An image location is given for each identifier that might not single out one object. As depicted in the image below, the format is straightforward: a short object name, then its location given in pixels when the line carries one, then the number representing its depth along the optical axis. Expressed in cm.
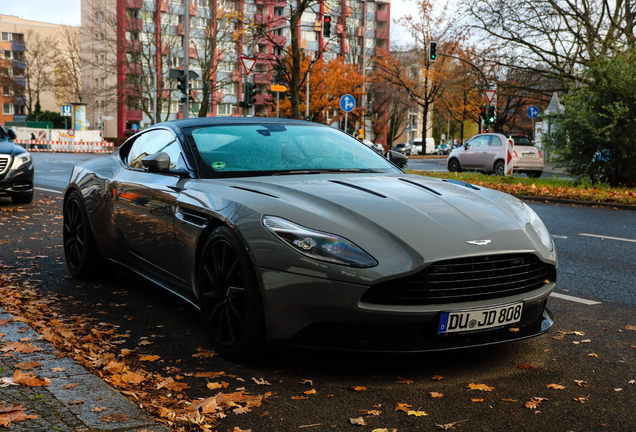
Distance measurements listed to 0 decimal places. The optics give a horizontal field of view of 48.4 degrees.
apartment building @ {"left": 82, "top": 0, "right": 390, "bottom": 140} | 5419
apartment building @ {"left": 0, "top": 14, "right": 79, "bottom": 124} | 9194
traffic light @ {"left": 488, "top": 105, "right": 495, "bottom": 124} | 3397
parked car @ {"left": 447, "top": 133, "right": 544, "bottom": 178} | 2486
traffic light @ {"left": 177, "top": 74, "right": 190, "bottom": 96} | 2727
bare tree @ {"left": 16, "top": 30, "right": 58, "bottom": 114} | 8294
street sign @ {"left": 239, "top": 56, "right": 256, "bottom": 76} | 2211
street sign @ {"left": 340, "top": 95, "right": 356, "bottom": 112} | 2842
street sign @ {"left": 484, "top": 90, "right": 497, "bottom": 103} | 2725
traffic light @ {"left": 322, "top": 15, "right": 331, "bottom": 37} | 2658
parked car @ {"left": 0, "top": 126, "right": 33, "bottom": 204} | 1234
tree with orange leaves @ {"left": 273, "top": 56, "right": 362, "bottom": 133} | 5469
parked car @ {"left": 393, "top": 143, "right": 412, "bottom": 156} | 6870
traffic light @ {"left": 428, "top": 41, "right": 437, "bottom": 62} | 3379
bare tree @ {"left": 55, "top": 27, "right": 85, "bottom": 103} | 7405
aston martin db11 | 346
